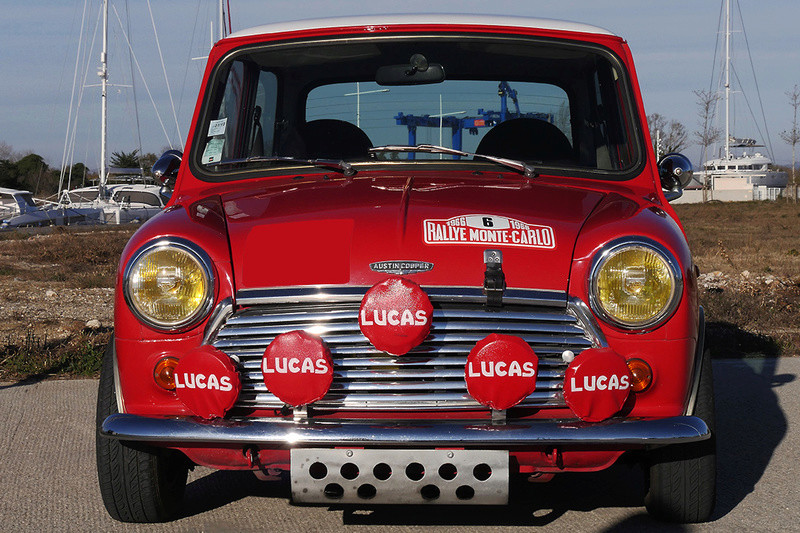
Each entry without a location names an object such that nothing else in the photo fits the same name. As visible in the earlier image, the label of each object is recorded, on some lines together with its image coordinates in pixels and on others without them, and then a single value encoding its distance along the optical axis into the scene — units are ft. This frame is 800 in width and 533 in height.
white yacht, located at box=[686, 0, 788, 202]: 255.91
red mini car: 9.53
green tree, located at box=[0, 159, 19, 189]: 204.04
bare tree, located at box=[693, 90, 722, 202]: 213.95
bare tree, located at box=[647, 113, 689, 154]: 225.56
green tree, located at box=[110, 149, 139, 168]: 225.76
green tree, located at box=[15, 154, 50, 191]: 210.38
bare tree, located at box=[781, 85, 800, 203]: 207.41
